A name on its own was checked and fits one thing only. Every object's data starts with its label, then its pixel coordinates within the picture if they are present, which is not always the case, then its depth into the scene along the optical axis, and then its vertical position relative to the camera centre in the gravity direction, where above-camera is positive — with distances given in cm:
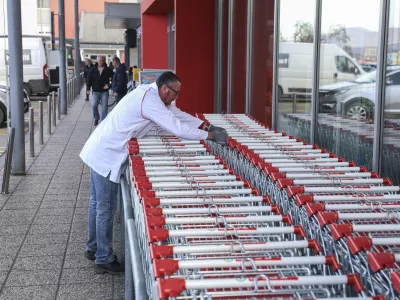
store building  545 -10
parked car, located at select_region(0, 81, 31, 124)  1603 -115
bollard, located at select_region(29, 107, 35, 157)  1132 -148
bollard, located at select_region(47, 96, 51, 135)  1469 -130
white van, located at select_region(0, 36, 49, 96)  2462 -39
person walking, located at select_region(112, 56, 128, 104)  1769 -63
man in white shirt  484 -63
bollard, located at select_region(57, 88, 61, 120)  1824 -144
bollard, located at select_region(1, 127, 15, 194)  825 -142
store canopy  2550 +199
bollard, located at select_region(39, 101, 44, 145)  1303 -142
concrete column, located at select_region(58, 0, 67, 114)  2043 +41
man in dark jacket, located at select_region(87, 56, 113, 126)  1631 -65
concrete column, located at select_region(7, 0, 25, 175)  948 -32
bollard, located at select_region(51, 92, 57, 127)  1645 -135
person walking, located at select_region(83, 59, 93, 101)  2468 -17
